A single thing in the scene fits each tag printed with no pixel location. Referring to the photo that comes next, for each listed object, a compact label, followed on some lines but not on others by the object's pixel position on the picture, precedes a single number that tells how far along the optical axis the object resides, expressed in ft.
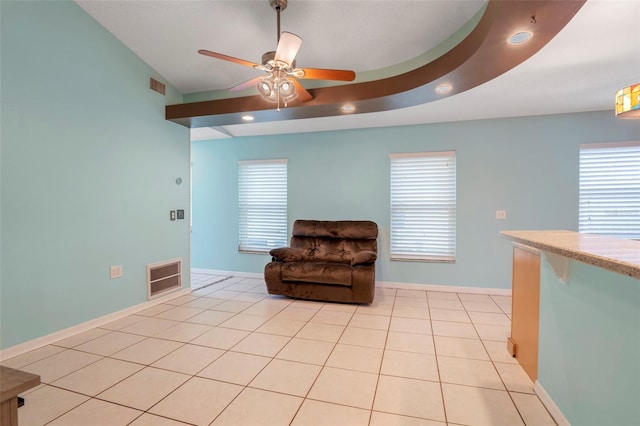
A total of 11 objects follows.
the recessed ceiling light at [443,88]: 8.86
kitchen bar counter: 3.73
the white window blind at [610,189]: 11.93
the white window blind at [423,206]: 13.80
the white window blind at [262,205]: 16.24
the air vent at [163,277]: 11.88
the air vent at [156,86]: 11.67
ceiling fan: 6.91
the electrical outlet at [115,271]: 10.36
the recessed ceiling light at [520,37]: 6.03
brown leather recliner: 11.85
